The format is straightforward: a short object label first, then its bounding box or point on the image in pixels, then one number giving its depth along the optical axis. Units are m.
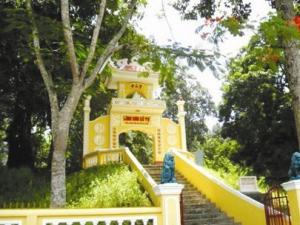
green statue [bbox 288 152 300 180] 4.91
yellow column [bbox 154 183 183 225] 4.74
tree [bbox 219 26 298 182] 14.57
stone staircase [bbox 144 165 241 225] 7.15
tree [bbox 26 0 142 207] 5.55
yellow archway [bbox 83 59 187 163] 13.58
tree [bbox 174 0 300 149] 5.23
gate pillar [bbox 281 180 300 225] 4.90
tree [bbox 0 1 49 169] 8.60
